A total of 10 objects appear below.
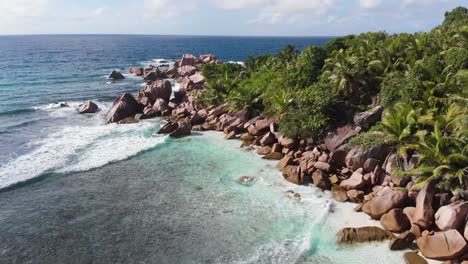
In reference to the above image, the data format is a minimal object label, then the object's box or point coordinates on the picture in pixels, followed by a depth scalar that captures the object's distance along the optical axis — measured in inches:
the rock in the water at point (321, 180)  981.8
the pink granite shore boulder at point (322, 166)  1033.5
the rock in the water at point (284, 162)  1103.4
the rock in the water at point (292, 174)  1015.0
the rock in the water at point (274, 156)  1189.7
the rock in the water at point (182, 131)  1460.4
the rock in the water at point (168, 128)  1492.4
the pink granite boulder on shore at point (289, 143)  1205.6
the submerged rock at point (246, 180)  1032.2
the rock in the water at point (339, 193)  917.7
